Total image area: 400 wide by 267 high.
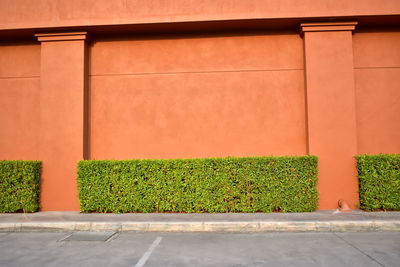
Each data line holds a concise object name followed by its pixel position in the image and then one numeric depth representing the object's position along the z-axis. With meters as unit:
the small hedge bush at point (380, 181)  6.61
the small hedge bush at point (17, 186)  7.08
